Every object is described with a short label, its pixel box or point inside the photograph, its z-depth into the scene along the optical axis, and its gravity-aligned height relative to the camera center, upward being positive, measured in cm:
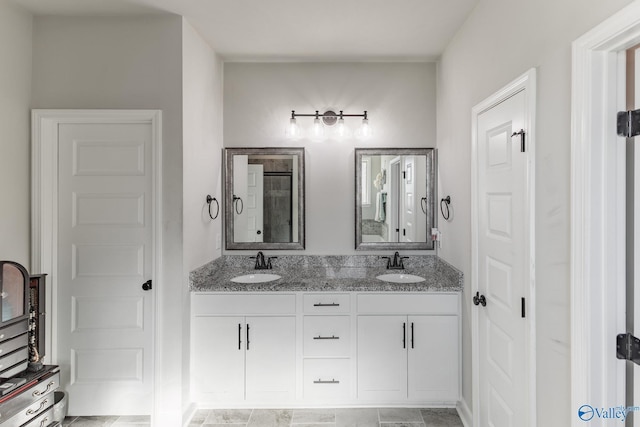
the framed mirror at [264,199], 316 +11
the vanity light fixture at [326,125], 309 +73
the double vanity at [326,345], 255 -92
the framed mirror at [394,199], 314 +12
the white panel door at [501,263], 170 -26
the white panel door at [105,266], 243 -36
